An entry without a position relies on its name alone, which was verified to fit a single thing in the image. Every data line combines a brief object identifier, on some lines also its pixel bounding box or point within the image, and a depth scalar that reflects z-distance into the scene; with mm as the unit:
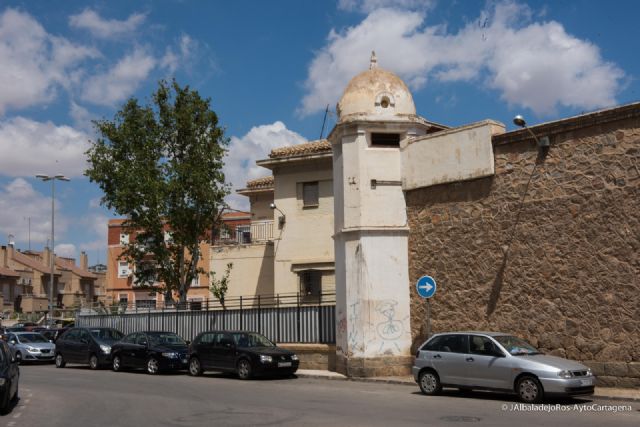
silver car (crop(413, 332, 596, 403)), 13125
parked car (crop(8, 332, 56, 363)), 28500
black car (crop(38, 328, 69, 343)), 33756
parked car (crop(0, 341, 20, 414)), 12477
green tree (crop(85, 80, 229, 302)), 30922
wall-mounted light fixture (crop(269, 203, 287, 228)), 31758
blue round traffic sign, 18125
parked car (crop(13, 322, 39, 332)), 48322
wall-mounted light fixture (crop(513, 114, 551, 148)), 16266
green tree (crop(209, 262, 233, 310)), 32500
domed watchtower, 19688
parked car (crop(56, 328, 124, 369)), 25078
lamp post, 38594
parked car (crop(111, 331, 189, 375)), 22469
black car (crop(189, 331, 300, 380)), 19859
